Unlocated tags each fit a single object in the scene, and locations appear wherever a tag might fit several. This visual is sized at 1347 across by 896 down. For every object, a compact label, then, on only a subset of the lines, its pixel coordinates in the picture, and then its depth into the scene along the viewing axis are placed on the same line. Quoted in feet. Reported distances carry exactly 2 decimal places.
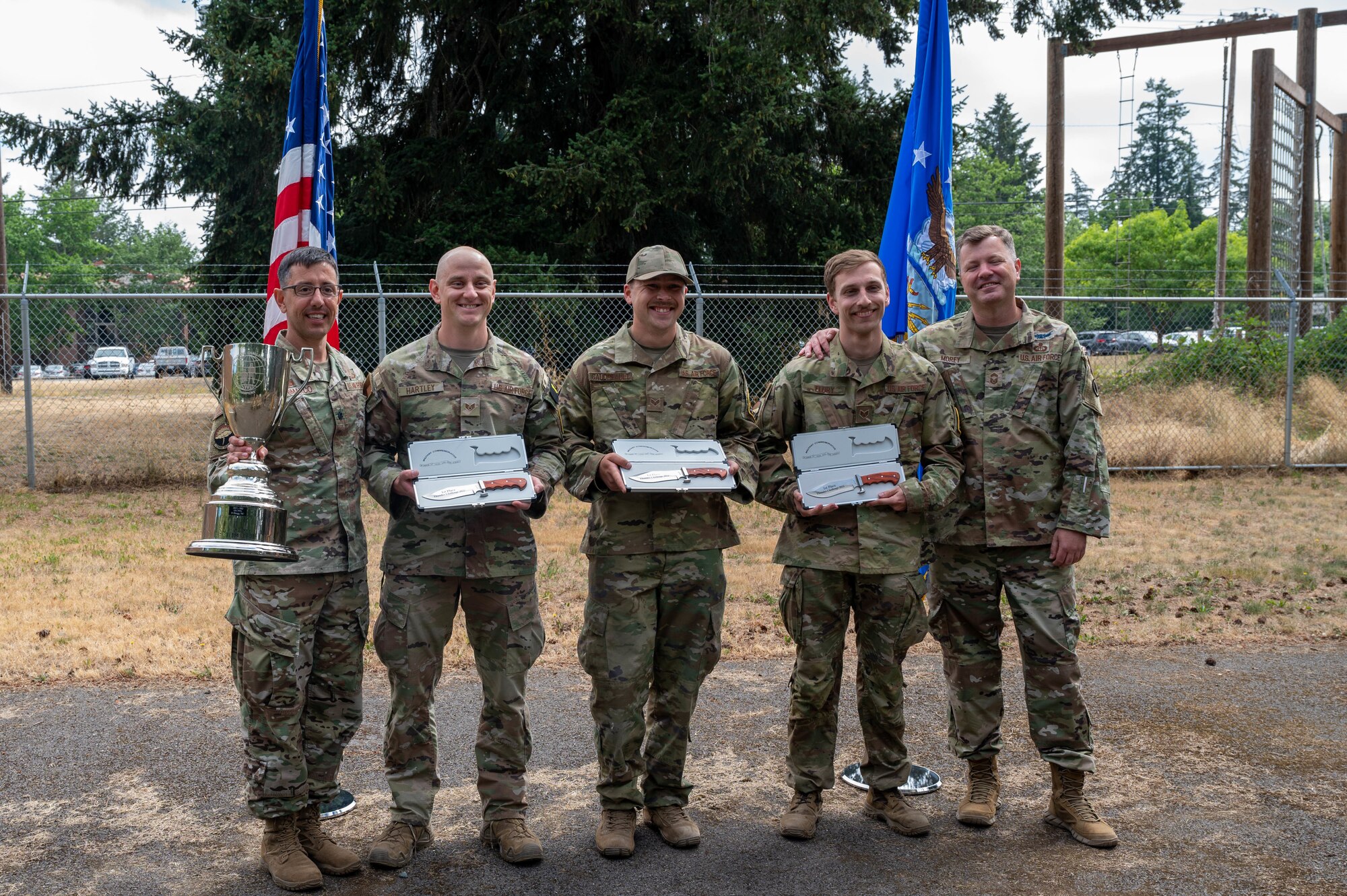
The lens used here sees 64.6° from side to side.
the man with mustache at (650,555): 12.76
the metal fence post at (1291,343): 40.27
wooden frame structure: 56.39
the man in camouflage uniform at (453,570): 12.47
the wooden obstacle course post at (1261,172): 56.03
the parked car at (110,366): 71.26
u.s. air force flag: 18.72
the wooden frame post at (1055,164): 65.41
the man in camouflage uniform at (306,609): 11.68
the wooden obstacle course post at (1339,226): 64.13
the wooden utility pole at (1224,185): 87.30
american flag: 21.21
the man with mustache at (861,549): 12.98
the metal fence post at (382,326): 35.76
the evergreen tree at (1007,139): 291.99
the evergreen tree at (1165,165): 324.60
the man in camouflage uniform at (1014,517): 13.21
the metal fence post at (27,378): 35.70
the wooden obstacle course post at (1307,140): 63.46
